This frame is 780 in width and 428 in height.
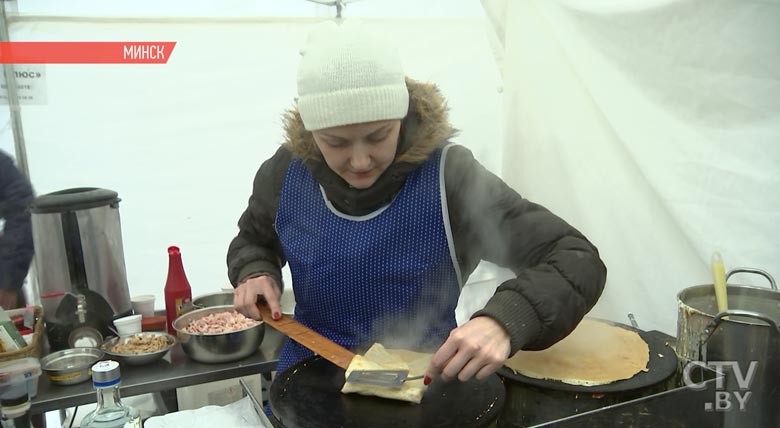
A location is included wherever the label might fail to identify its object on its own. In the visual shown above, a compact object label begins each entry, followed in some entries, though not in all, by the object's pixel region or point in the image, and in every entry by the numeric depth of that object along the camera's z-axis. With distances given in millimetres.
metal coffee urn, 1721
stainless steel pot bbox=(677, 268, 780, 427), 937
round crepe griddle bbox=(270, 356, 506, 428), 873
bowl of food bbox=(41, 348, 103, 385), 1544
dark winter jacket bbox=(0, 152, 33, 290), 1619
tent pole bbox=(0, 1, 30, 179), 1419
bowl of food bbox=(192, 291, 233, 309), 2002
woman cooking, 1034
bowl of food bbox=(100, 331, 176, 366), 1655
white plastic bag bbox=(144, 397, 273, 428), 1081
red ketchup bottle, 1884
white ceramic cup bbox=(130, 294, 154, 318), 1973
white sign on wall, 1516
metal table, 1501
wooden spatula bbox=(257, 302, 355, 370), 1039
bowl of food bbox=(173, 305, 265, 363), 1666
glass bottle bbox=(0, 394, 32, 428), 882
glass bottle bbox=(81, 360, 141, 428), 853
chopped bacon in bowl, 1730
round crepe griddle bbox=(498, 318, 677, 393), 987
